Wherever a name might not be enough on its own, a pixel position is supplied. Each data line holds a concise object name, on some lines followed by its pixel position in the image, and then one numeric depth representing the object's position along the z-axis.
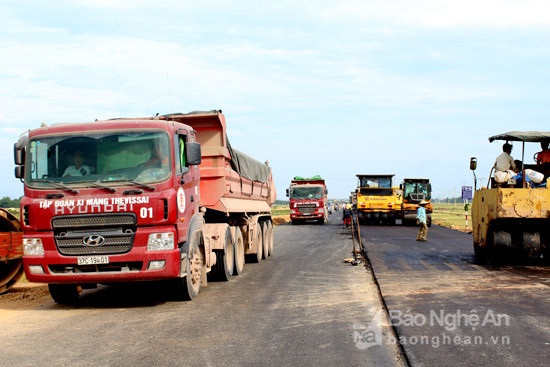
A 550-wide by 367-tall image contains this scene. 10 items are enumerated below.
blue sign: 35.81
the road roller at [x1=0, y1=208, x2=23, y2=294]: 10.56
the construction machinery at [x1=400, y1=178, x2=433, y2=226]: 38.51
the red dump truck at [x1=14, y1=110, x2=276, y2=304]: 8.53
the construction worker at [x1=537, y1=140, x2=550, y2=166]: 14.24
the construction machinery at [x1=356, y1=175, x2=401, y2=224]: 39.19
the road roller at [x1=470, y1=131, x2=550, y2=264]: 13.02
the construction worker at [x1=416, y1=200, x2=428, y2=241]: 23.11
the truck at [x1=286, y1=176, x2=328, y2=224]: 41.09
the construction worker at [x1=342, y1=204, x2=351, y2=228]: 35.95
